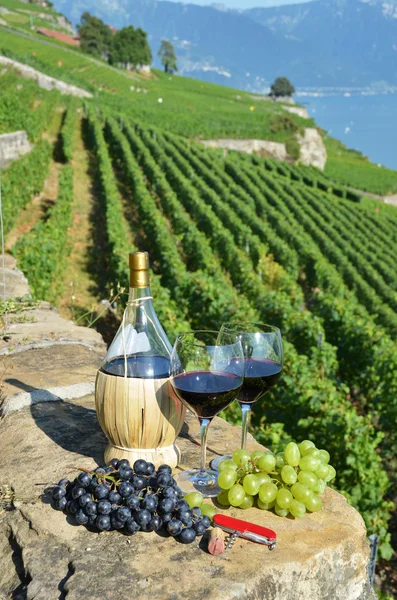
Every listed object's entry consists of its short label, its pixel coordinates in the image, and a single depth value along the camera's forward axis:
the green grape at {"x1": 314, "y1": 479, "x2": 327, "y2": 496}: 1.88
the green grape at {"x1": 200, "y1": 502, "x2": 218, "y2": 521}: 1.79
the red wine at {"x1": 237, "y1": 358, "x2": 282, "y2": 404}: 2.18
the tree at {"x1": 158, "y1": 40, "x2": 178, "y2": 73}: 95.29
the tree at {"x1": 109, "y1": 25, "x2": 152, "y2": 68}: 72.38
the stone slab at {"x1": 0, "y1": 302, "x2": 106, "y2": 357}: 3.33
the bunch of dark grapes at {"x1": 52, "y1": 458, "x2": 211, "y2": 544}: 1.70
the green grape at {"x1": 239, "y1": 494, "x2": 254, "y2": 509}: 1.86
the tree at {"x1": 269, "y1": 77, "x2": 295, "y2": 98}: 93.94
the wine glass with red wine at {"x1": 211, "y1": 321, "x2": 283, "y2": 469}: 2.19
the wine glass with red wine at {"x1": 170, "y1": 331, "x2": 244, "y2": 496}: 1.95
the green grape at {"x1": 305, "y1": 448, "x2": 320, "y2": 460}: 1.97
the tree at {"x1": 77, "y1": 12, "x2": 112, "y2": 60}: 76.12
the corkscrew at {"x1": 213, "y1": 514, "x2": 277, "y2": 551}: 1.66
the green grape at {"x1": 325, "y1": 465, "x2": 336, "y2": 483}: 1.94
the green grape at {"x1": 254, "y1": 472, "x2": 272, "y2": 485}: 1.84
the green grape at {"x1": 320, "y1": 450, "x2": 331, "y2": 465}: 1.98
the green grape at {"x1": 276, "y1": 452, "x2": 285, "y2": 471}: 1.95
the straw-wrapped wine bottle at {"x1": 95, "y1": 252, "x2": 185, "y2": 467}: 2.01
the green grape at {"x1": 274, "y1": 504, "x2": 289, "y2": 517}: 1.84
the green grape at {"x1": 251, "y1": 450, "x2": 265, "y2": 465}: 1.96
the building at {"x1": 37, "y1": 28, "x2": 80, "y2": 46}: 71.62
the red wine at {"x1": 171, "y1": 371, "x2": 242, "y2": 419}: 1.92
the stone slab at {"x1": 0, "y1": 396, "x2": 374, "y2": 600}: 1.50
